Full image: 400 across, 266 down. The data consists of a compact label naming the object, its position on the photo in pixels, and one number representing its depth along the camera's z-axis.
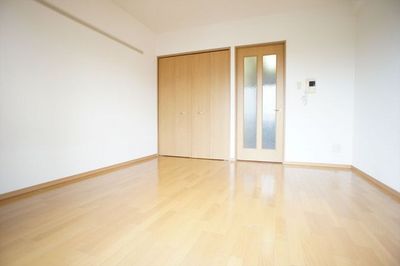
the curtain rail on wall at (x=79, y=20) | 2.17
